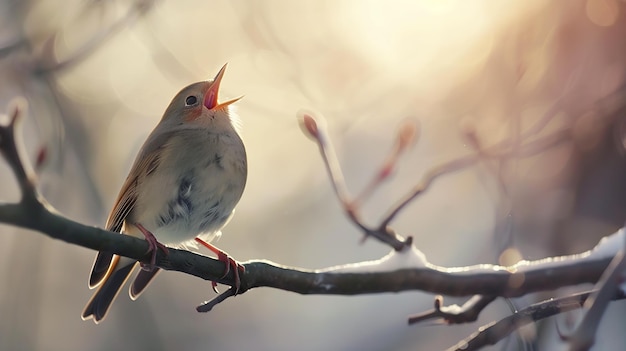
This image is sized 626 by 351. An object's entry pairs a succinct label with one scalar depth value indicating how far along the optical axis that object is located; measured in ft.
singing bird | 21.09
